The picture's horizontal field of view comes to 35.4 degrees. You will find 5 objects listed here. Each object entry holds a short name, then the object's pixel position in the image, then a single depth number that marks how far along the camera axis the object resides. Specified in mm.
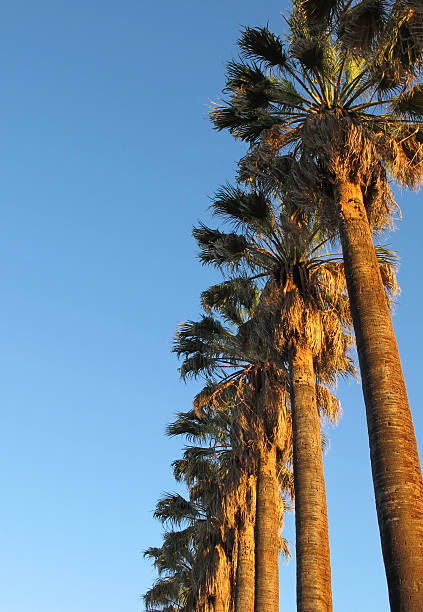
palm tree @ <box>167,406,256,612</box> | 20328
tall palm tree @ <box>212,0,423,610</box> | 8344
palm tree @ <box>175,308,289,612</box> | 17047
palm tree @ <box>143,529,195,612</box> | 29016
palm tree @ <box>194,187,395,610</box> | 14898
